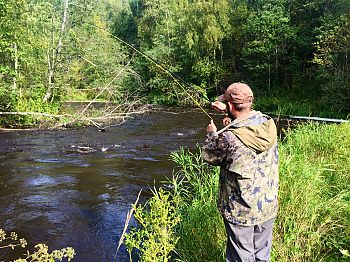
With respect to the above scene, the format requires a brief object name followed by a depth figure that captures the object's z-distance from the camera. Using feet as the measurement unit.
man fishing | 9.00
